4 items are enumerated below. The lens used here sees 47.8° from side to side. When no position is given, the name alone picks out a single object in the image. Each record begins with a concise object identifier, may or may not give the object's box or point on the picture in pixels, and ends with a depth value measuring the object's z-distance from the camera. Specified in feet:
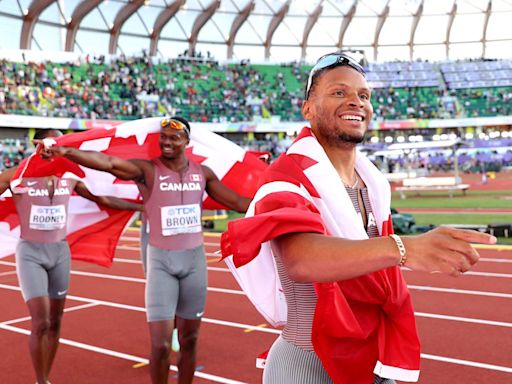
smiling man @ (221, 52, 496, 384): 4.90
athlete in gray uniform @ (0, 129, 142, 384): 16.02
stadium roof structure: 159.63
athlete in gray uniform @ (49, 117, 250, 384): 13.66
